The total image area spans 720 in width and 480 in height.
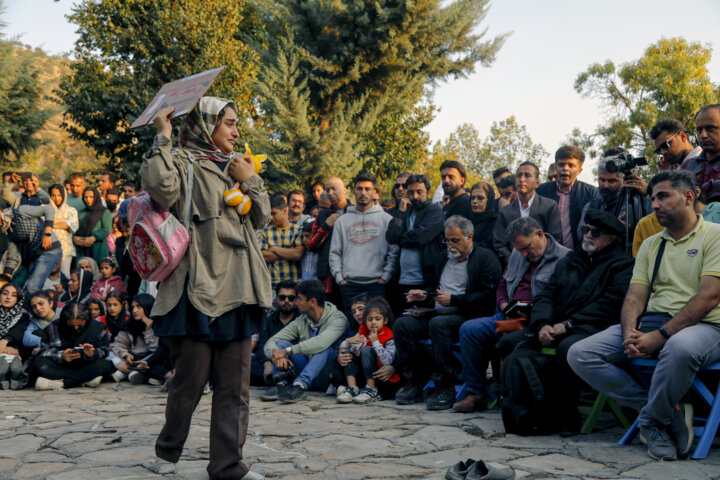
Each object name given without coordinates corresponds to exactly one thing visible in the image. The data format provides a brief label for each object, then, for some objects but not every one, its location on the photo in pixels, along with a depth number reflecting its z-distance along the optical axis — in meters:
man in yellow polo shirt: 4.26
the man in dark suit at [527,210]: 6.67
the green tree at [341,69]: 20.66
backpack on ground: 4.99
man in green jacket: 7.06
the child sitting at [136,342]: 8.17
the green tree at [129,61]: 18.89
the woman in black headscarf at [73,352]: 7.96
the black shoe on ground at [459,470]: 3.67
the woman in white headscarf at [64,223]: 10.59
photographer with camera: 5.69
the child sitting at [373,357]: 6.74
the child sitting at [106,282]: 9.80
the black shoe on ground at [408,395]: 6.48
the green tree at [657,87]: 27.62
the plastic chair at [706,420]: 4.22
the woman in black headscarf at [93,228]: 10.73
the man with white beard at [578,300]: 5.12
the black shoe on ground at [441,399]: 6.15
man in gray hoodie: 7.44
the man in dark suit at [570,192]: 6.87
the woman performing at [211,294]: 3.47
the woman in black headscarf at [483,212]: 7.41
